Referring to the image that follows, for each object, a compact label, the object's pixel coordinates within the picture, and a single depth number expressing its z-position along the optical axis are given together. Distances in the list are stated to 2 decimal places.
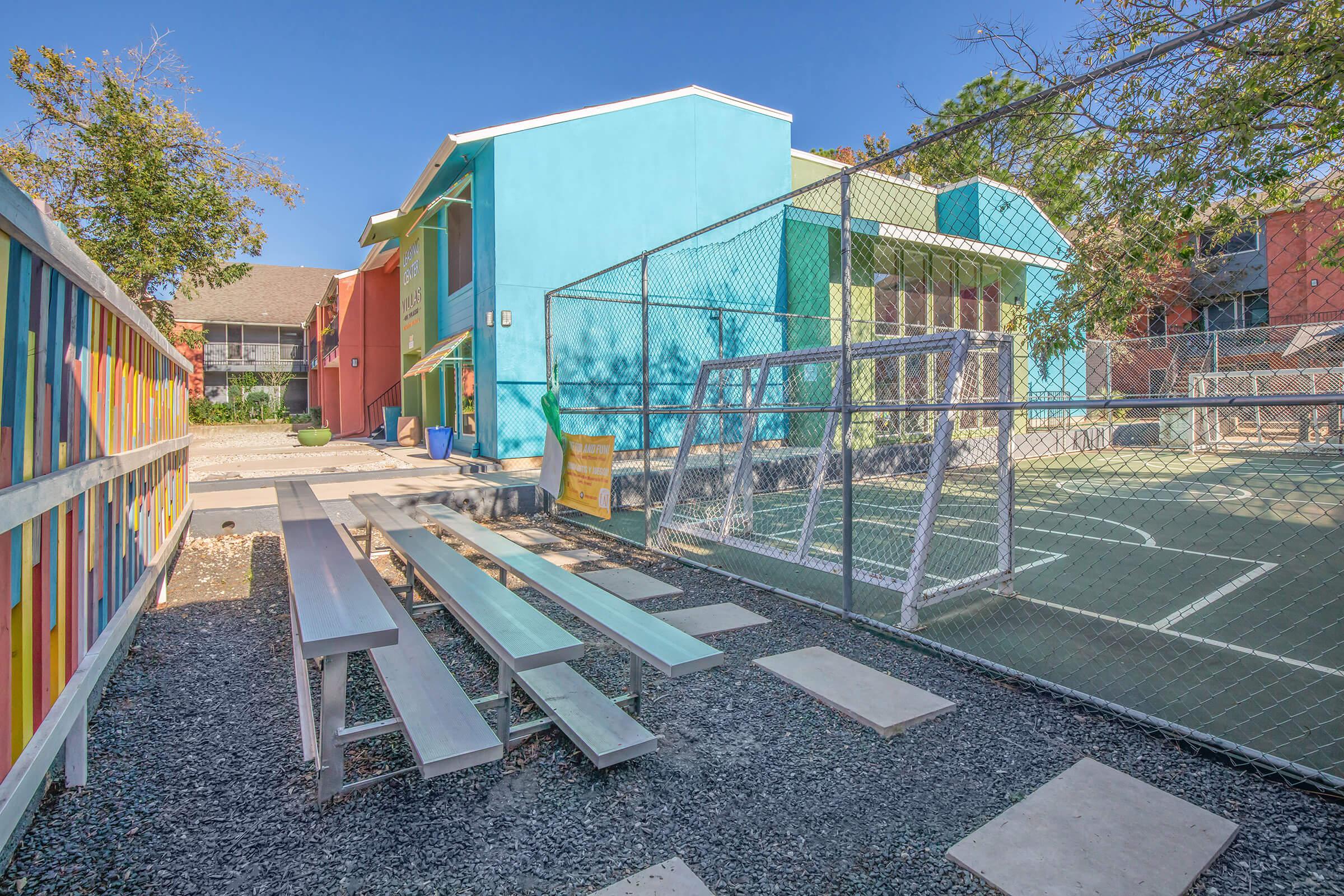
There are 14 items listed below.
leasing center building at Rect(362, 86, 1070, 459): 11.05
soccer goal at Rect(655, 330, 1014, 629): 4.04
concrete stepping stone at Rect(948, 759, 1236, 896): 1.76
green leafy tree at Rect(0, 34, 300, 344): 11.51
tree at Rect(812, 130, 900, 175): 26.31
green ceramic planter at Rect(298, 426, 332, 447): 15.50
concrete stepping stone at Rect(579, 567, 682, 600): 4.58
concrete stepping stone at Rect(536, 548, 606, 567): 5.52
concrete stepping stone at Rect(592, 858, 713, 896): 1.75
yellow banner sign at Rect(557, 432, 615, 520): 6.09
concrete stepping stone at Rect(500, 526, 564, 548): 6.28
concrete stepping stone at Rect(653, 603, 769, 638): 3.88
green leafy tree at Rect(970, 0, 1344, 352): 3.84
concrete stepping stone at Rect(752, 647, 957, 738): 2.73
